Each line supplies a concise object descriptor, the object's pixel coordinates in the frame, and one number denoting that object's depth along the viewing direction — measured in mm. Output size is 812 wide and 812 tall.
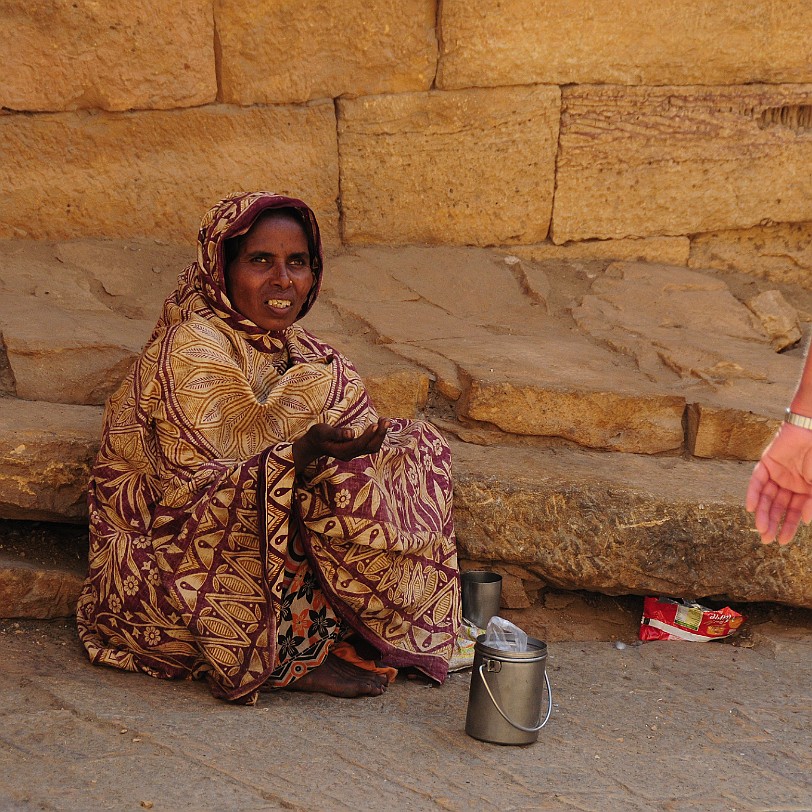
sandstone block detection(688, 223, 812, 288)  5688
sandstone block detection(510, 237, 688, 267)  5562
